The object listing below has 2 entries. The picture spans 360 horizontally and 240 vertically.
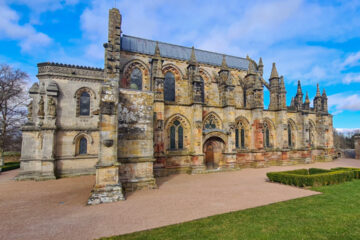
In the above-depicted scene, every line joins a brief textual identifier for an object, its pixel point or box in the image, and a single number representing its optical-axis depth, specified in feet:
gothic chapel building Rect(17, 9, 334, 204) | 35.42
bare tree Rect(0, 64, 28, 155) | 65.92
